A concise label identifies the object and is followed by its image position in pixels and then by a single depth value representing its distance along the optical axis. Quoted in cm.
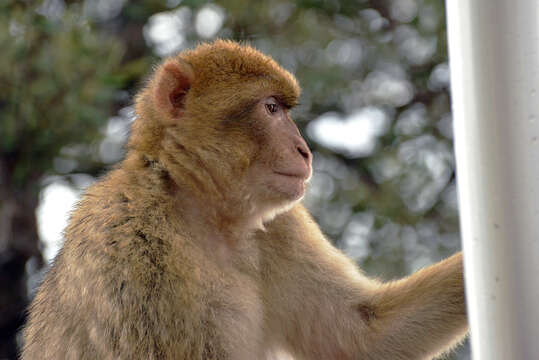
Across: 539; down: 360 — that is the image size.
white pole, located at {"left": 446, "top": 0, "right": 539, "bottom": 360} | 223
